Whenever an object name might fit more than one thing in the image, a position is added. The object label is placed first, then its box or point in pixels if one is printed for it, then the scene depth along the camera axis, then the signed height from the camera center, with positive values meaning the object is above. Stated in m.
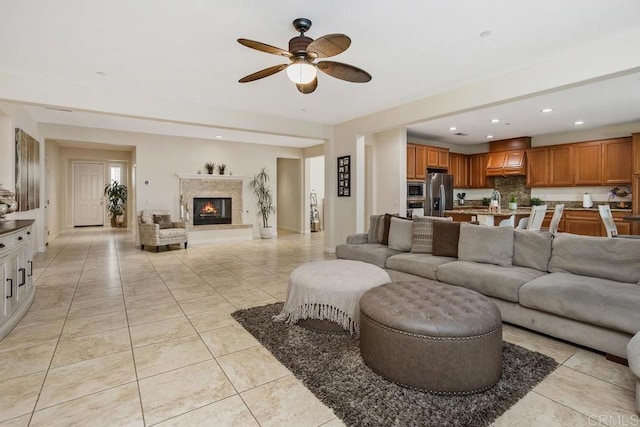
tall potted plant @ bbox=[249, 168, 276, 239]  9.12 +0.47
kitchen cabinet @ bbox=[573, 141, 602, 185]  6.63 +0.98
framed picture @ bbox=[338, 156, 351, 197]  6.30 +0.68
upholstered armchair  6.64 -0.37
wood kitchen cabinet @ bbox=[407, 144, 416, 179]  7.11 +1.09
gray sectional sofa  2.21 -0.56
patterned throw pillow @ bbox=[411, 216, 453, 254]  3.93 -0.30
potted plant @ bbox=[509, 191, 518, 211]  7.22 +0.23
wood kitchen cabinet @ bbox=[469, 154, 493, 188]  8.53 +1.04
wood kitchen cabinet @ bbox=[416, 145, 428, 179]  7.25 +1.10
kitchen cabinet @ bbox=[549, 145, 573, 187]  7.03 +0.98
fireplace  8.48 +0.05
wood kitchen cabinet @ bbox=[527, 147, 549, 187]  7.40 +1.00
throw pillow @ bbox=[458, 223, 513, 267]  3.21 -0.35
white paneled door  10.95 +0.63
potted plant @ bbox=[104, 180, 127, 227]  10.55 +0.46
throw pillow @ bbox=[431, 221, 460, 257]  3.63 -0.31
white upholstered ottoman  2.56 -0.66
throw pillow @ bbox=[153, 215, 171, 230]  7.08 -0.20
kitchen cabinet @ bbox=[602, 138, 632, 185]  6.25 +0.96
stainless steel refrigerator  7.33 +0.36
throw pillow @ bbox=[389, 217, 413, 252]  4.17 -0.30
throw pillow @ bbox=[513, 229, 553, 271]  3.04 -0.37
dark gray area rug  1.66 -1.03
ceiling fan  2.42 +1.25
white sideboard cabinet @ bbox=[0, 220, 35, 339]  2.59 -0.53
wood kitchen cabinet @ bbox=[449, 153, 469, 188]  8.48 +1.09
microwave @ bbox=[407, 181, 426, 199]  7.07 +0.47
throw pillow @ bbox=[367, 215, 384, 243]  4.65 -0.26
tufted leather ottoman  1.81 -0.76
